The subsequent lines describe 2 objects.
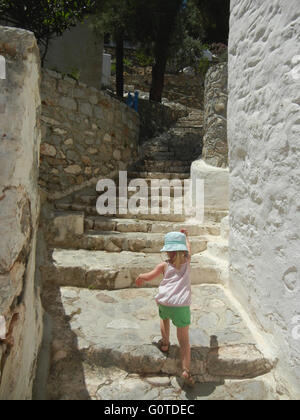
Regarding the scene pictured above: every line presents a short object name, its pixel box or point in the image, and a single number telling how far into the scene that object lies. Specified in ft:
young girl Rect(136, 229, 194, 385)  6.36
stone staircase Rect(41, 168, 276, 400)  6.21
